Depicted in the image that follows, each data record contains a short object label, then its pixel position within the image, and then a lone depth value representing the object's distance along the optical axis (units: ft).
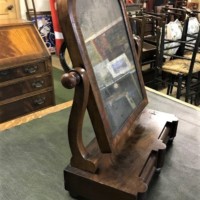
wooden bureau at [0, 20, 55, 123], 5.61
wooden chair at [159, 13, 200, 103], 7.78
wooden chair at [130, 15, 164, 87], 8.84
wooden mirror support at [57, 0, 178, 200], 1.69
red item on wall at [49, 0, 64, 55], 10.31
